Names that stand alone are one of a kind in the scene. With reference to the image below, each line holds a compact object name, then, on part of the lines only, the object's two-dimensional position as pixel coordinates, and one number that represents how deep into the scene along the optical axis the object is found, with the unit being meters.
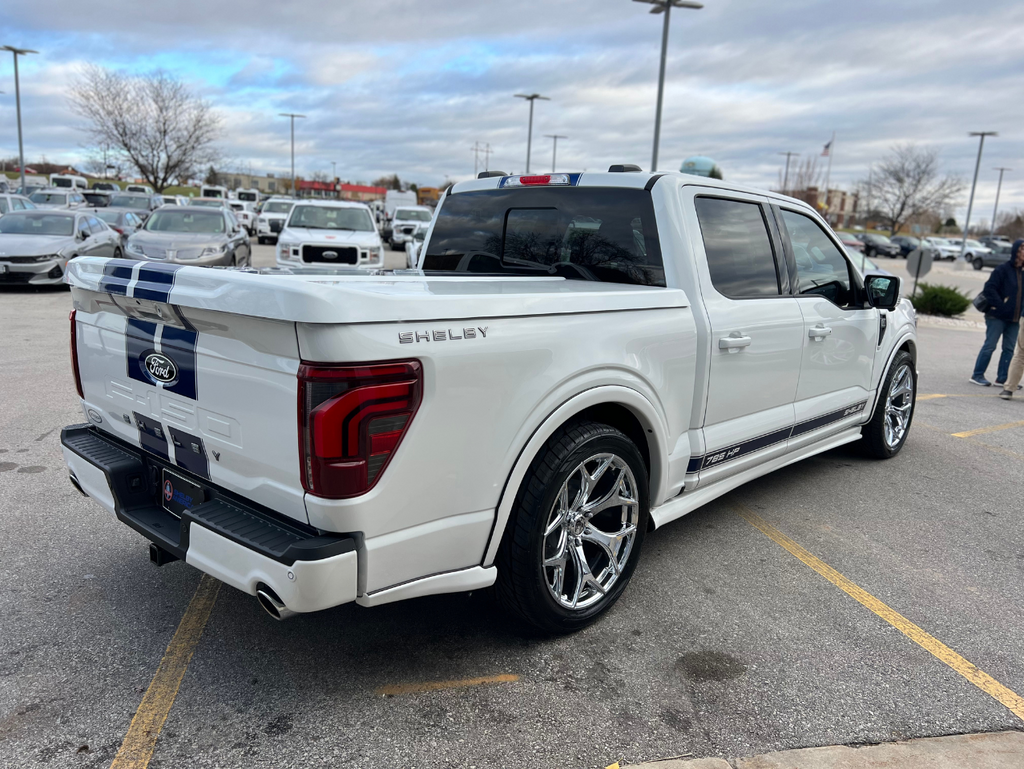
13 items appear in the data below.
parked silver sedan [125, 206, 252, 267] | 12.69
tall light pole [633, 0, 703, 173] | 17.83
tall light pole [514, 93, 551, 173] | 32.88
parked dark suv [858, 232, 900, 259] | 48.44
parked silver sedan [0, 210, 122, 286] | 12.98
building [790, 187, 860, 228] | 74.68
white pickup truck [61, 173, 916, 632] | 2.22
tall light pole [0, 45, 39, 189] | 33.25
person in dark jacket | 9.05
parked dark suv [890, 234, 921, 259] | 49.59
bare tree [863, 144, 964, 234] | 50.78
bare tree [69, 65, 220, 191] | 40.50
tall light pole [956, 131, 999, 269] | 45.38
